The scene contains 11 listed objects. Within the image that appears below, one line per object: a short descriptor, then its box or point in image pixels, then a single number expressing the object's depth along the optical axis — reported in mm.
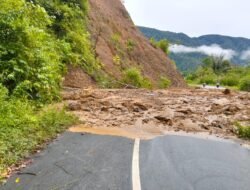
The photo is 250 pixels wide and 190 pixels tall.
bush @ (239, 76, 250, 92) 24827
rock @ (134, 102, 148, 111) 7016
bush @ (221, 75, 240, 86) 37697
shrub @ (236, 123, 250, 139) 5418
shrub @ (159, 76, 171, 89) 15573
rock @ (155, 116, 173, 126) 6089
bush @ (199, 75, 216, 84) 43262
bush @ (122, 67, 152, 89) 12702
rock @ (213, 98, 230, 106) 8135
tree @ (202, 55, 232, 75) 50573
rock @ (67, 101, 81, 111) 6505
